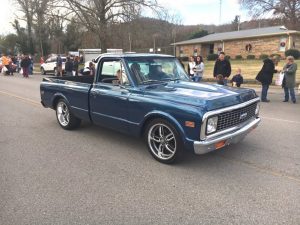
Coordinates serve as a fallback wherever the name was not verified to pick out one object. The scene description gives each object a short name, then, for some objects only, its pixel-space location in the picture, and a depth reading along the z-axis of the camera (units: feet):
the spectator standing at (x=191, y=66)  35.25
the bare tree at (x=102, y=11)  74.59
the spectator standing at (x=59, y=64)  58.20
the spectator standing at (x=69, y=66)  50.19
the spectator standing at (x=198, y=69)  34.38
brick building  91.06
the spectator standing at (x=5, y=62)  65.34
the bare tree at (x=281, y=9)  76.84
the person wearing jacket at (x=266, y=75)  27.93
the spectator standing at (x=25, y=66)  60.23
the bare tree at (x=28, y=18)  115.08
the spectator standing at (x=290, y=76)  27.12
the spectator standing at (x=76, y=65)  51.97
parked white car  66.37
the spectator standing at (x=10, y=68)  66.21
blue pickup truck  11.18
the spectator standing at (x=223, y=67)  29.79
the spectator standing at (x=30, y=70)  69.13
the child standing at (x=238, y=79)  30.83
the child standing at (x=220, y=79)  27.24
